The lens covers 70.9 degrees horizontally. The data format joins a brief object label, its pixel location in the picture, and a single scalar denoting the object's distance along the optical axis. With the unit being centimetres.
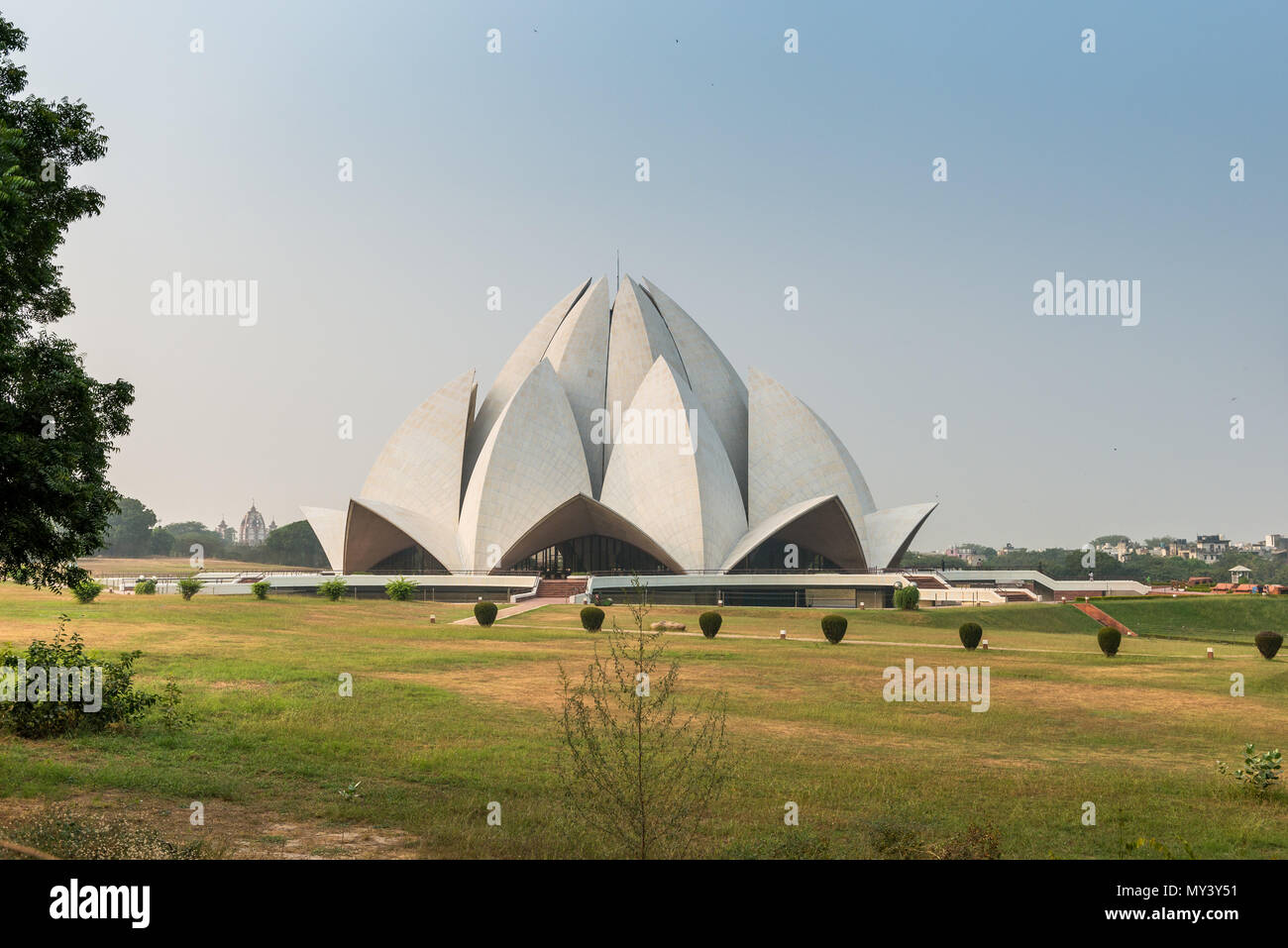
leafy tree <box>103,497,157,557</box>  9556
